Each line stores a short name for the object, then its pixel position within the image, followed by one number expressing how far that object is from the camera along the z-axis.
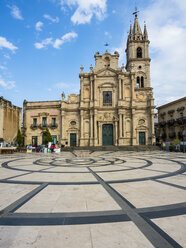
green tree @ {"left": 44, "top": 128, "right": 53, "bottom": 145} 26.69
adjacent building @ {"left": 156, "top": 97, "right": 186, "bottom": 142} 32.25
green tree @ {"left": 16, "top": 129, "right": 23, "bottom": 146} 26.47
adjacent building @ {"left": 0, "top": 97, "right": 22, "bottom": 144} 26.60
